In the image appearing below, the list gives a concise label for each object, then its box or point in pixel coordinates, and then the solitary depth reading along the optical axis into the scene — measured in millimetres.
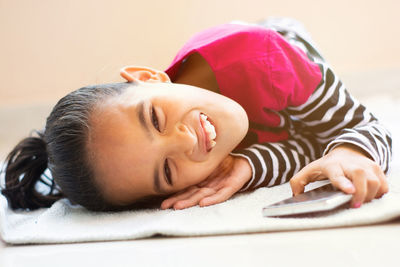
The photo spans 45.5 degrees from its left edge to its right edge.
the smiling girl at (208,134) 720
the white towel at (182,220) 574
